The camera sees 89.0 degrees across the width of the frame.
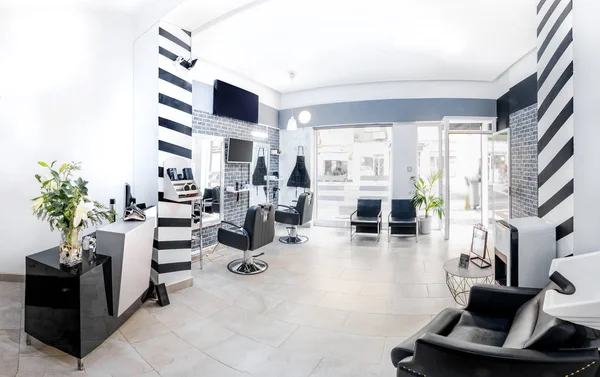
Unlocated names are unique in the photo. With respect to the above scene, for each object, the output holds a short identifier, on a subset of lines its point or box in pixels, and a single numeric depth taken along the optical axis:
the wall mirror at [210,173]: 4.90
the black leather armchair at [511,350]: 1.35
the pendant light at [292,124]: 6.07
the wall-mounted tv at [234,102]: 5.17
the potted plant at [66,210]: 2.30
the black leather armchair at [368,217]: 5.86
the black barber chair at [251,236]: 3.97
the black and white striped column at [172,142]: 3.36
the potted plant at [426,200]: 6.30
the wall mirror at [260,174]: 6.27
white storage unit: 2.30
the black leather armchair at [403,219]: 6.03
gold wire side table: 2.95
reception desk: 2.15
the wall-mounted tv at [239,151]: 5.43
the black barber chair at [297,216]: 5.70
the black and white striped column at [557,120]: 2.20
